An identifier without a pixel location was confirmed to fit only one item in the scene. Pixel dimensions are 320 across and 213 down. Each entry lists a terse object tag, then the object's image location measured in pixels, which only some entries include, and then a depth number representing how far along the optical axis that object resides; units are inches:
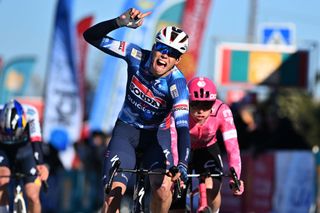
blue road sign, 1008.9
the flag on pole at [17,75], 1702.8
